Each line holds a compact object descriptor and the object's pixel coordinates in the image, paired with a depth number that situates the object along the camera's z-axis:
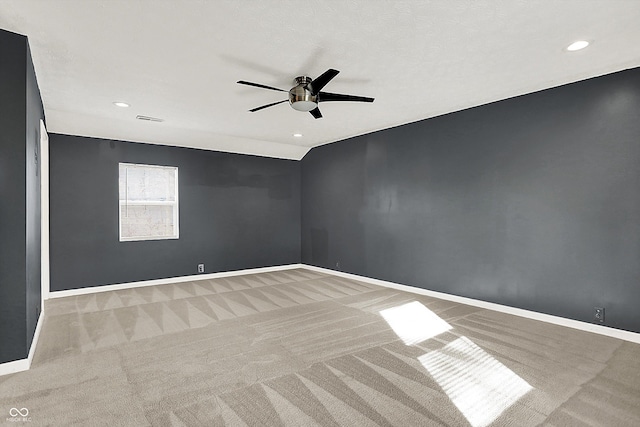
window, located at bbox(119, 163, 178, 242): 5.68
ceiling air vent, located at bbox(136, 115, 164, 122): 4.79
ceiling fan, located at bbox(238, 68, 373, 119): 3.31
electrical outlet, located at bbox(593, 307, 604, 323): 3.38
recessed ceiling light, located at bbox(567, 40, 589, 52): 2.74
